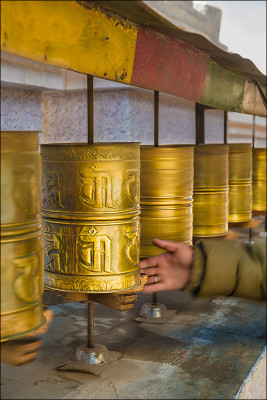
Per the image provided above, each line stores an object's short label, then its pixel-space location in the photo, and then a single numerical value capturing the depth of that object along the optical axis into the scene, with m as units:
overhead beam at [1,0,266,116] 1.25
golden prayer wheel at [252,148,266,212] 4.62
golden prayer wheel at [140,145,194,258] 2.38
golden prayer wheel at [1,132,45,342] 1.20
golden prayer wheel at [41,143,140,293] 1.77
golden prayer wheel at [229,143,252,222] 3.82
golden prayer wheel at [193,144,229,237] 3.12
